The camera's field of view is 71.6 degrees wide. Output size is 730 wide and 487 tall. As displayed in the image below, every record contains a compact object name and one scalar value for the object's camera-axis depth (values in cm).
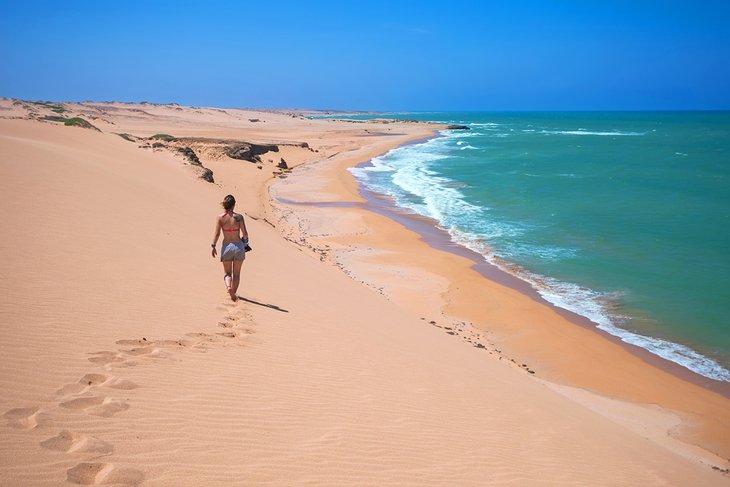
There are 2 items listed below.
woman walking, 805
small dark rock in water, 11031
